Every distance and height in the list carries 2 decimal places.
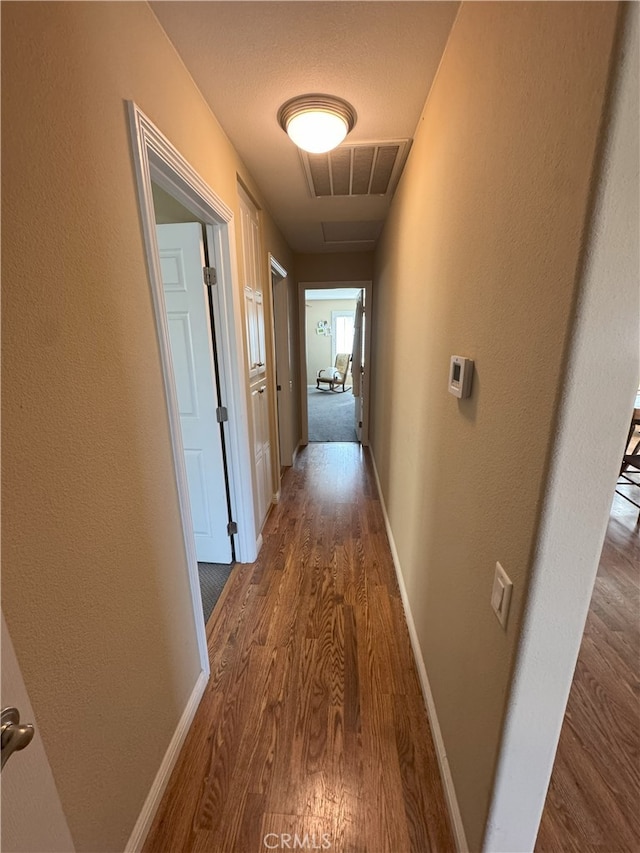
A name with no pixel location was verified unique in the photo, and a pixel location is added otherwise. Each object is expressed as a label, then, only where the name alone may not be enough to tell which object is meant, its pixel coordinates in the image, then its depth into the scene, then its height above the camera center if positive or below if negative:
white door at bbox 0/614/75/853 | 0.52 -0.70
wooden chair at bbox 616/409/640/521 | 2.82 -1.37
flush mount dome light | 1.46 +0.94
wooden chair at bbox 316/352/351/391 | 8.34 -0.84
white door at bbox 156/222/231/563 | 1.78 -0.23
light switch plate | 0.73 -0.55
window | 8.76 +0.19
